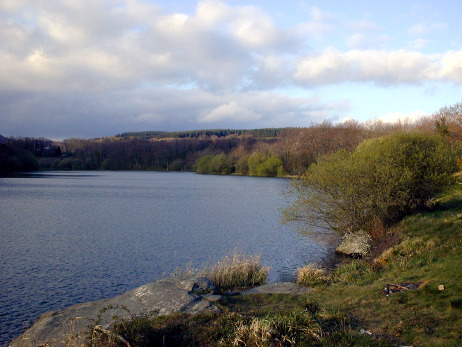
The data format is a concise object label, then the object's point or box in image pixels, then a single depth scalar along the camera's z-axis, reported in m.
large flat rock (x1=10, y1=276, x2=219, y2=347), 9.07
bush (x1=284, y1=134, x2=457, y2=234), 18.25
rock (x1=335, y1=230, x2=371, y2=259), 18.28
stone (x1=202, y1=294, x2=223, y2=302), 10.16
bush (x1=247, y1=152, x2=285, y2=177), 93.00
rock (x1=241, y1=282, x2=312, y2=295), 11.78
